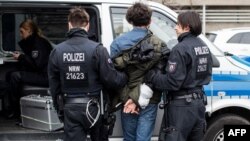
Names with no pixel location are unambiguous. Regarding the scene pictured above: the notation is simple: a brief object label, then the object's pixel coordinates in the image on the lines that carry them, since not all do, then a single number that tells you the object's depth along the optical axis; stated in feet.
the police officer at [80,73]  20.13
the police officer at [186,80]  20.64
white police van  24.28
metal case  26.64
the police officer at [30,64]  30.29
